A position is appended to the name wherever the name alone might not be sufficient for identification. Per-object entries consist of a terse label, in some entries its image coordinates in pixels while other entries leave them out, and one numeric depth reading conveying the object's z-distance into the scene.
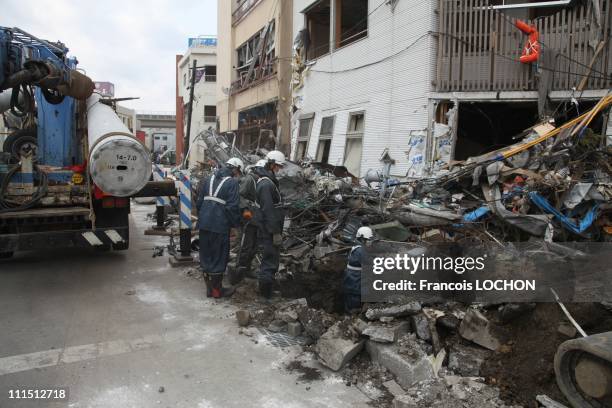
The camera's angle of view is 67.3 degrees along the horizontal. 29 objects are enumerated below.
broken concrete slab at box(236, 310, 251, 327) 4.94
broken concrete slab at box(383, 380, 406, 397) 3.64
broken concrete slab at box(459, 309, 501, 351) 3.94
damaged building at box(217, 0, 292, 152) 15.74
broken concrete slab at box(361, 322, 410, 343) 4.02
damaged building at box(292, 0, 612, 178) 7.70
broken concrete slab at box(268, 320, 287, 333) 4.83
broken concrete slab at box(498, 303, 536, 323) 3.99
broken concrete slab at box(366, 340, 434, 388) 3.71
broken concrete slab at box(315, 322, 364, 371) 3.97
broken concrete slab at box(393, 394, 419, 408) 3.33
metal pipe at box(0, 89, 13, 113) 7.12
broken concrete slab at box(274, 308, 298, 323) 4.82
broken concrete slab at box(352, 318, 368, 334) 4.23
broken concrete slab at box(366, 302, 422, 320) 4.32
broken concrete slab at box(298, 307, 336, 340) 4.50
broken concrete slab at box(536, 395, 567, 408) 3.12
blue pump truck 5.69
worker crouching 5.04
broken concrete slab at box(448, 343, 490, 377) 3.77
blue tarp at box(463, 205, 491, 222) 6.24
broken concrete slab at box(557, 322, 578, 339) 3.61
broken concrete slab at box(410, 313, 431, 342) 4.14
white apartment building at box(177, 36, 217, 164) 35.22
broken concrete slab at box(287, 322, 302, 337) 4.68
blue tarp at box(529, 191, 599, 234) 5.73
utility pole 20.73
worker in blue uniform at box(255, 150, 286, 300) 5.88
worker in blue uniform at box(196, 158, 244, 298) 5.94
